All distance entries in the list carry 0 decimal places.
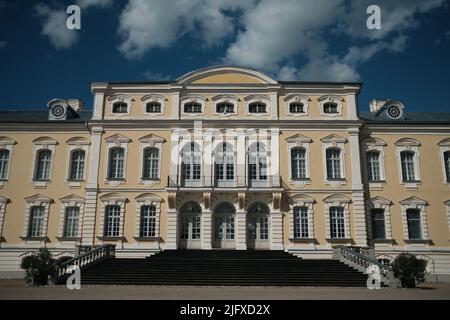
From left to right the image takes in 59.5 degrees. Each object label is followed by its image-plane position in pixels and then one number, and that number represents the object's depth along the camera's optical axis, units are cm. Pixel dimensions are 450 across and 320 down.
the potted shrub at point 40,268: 1667
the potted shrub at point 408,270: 1703
